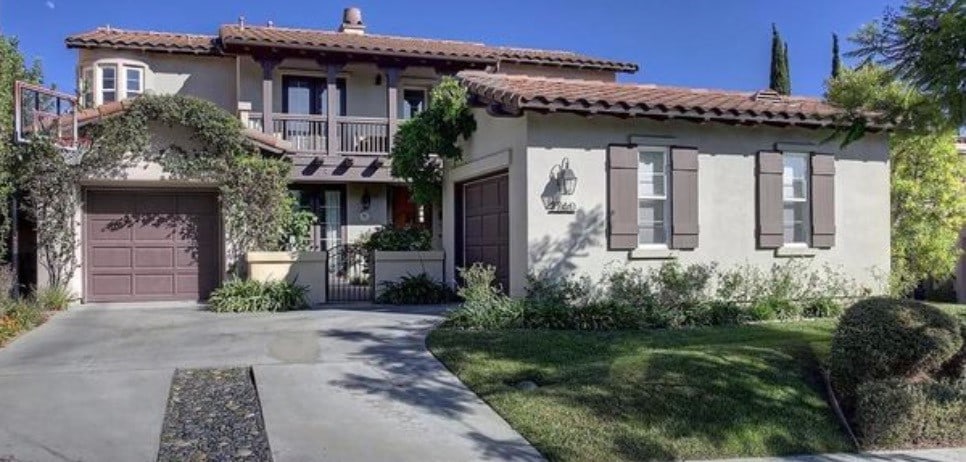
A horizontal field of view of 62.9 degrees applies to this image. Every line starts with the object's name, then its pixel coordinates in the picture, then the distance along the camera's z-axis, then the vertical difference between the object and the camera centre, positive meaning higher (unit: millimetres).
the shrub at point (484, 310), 10766 -1149
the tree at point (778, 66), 29016 +5927
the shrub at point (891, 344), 7922 -1200
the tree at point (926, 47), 7723 +1849
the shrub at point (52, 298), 13547 -1208
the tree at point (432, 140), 14039 +1639
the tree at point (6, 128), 13234 +1692
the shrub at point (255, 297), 13492 -1195
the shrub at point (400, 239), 15867 -240
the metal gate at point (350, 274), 16191 -1055
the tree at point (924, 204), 16125 +440
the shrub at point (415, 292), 14859 -1230
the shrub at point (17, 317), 11012 -1321
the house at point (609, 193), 11969 +580
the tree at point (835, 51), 26175 +5855
